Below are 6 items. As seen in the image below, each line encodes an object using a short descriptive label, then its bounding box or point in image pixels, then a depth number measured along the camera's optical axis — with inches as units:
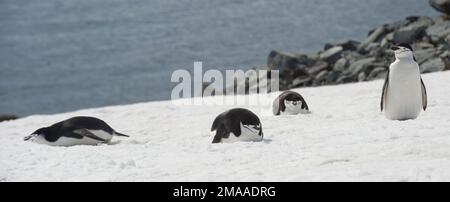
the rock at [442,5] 973.8
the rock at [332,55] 976.3
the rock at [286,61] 987.3
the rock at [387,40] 952.3
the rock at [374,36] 997.8
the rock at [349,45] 1013.8
